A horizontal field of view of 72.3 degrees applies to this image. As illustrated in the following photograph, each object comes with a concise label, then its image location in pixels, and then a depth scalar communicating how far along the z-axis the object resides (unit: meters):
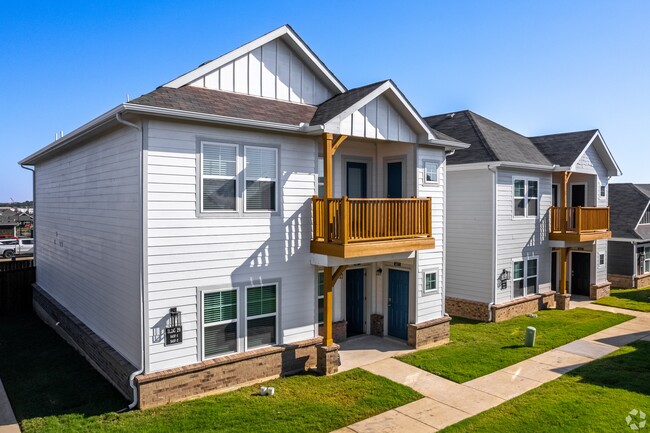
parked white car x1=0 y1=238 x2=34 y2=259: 35.16
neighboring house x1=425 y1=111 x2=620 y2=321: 16.16
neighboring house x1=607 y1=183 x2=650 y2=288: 23.75
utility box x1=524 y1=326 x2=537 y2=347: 12.81
